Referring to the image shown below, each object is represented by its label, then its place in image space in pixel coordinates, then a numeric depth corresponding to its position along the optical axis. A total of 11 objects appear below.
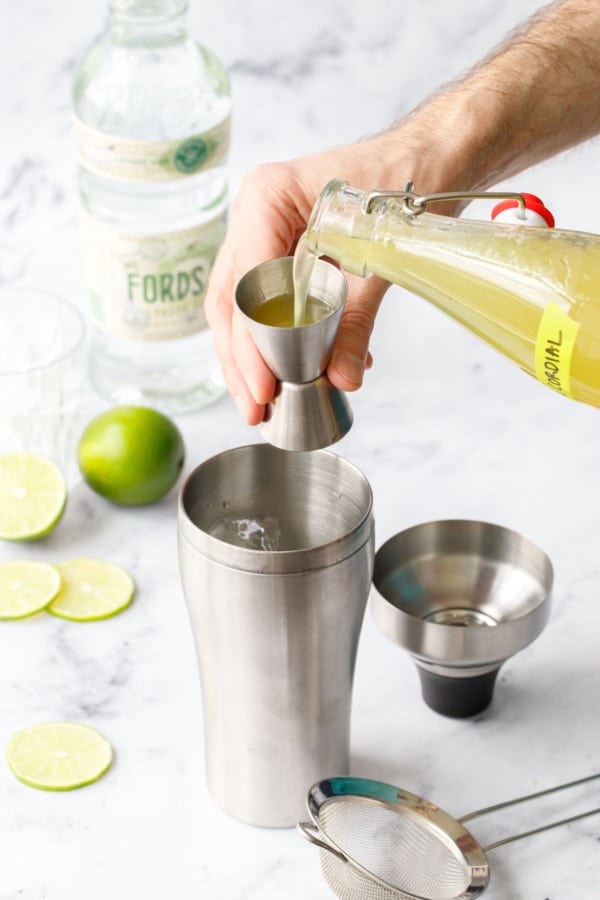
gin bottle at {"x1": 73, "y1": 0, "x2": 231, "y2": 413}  1.27
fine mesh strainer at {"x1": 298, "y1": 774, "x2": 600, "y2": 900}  0.97
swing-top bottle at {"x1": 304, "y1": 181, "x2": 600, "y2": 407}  0.94
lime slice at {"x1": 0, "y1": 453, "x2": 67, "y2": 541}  1.18
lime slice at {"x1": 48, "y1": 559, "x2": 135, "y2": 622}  1.14
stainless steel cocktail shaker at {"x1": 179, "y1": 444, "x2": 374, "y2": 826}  0.95
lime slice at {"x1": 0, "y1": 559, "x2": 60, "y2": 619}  1.14
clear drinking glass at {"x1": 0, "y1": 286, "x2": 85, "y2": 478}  1.24
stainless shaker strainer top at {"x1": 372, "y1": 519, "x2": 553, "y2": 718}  1.06
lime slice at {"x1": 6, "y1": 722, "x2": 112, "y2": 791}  1.04
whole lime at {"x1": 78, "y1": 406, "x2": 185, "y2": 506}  1.20
